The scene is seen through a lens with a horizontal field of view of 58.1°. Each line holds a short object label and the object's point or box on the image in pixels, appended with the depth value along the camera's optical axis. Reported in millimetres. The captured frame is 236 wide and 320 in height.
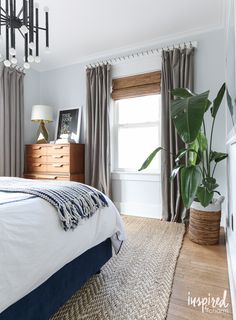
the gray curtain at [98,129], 3346
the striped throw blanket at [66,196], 1174
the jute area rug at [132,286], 1255
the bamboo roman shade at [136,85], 3102
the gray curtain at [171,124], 2842
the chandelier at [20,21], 1614
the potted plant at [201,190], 1785
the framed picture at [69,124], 3586
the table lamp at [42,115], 3434
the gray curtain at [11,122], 3262
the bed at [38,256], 855
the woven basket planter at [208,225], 2193
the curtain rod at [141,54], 2894
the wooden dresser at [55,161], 3238
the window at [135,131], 3266
